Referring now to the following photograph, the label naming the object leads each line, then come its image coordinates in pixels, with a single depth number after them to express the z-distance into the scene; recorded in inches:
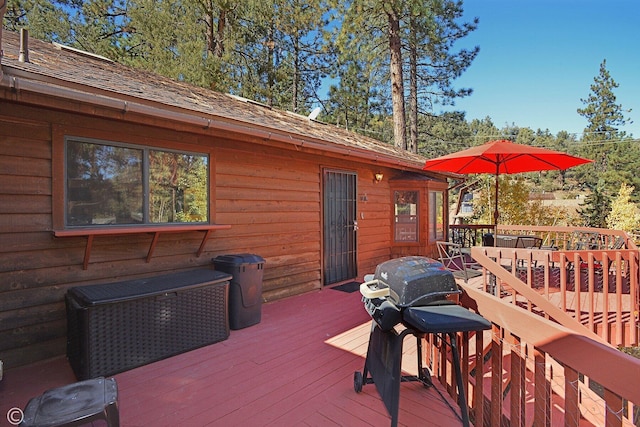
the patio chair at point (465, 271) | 187.9
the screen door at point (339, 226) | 226.2
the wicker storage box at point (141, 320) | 105.1
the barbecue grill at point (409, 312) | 73.7
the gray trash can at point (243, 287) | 149.1
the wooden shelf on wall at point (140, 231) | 115.9
